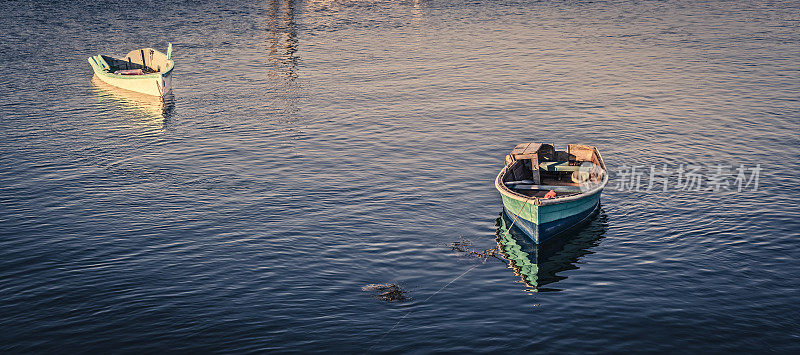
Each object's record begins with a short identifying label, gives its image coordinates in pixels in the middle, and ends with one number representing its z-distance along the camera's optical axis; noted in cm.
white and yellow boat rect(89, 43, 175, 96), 5478
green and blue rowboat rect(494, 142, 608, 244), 2697
